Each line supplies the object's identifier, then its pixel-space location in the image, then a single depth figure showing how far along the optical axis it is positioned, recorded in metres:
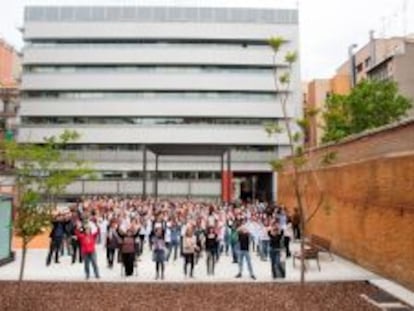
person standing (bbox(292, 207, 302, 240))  31.85
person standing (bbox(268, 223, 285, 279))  19.53
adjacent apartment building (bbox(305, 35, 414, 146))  63.06
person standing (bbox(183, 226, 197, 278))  19.75
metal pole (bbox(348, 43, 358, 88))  81.56
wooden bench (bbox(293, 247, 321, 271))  21.98
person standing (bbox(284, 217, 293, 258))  24.75
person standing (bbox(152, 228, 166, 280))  19.59
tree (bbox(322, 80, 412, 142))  46.09
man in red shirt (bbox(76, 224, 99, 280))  19.38
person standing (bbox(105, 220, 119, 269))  21.41
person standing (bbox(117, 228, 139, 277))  19.61
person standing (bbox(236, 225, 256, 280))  19.59
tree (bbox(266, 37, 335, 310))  12.32
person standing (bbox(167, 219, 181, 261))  24.18
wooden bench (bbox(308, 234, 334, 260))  24.35
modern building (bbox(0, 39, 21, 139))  83.31
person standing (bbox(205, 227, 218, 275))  20.66
